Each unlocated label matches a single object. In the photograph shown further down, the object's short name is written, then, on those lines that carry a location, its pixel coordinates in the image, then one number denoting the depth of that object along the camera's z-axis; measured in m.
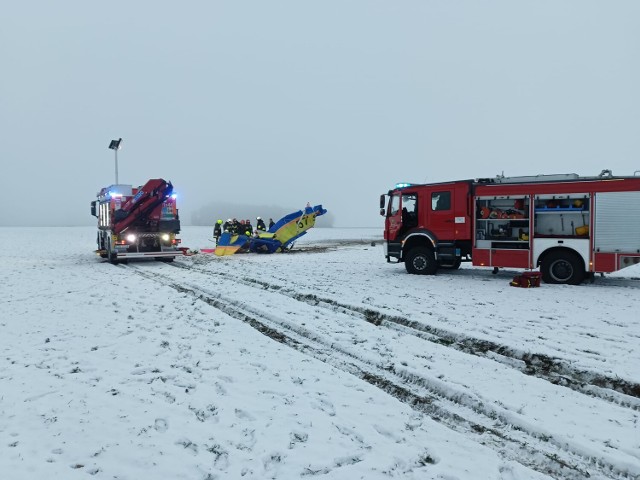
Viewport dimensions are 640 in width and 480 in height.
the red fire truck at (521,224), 11.34
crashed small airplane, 23.02
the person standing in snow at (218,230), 25.44
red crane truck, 17.36
